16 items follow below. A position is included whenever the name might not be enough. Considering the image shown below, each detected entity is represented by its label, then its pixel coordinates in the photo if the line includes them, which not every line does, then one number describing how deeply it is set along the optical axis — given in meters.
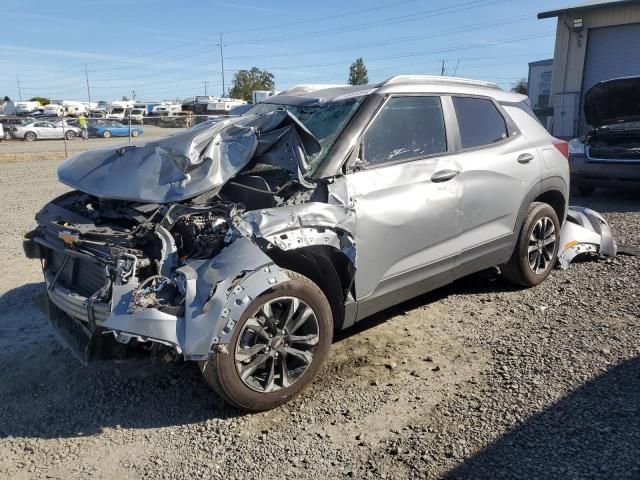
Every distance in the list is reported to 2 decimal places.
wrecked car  3.08
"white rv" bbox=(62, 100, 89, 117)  63.33
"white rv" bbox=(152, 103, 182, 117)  61.03
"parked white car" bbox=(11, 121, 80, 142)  36.16
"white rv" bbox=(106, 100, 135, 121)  51.58
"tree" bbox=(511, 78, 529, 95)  44.96
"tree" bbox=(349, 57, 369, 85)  68.62
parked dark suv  8.88
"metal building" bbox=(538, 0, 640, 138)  16.94
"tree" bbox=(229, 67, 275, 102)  75.06
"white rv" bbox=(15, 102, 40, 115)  61.03
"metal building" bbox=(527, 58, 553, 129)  28.53
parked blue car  40.03
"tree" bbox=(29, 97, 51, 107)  80.44
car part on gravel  5.79
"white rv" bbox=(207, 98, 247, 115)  54.81
